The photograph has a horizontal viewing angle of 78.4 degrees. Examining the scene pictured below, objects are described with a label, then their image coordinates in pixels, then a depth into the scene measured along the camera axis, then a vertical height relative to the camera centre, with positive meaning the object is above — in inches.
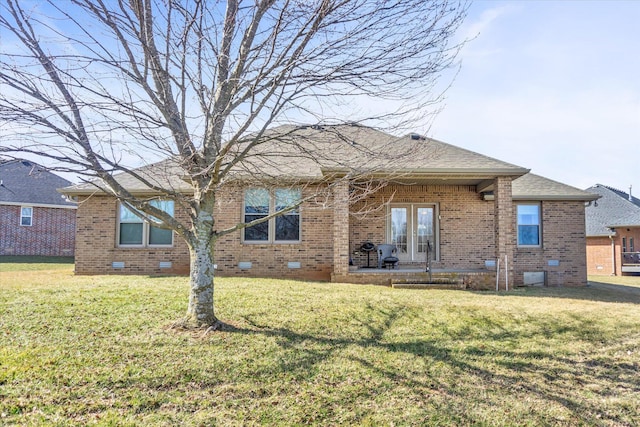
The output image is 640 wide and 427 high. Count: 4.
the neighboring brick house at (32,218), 864.9 +38.5
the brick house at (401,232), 415.5 +7.6
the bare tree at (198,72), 192.1 +87.5
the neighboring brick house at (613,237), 844.0 +6.1
